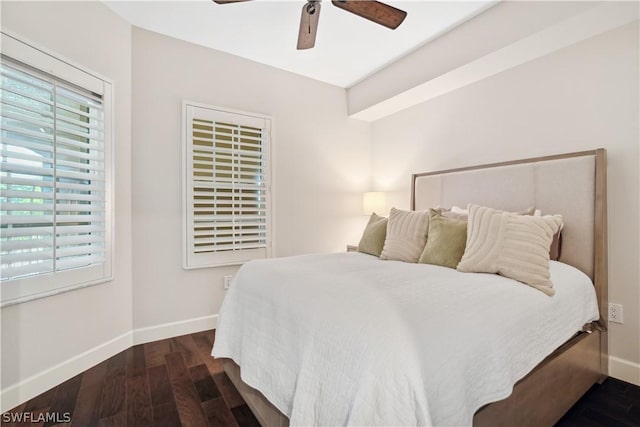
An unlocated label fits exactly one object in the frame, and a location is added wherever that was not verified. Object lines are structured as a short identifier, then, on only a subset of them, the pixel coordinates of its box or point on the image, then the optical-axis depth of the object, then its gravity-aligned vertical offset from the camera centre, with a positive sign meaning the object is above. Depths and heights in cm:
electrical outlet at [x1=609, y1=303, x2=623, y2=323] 194 -66
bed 92 -47
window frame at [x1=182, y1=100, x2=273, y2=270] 269 +11
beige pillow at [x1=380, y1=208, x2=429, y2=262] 214 -19
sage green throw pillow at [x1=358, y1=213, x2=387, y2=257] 244 -22
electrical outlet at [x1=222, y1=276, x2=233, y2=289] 291 -67
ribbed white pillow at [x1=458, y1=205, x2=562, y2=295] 157 -20
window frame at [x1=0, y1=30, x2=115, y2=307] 169 +35
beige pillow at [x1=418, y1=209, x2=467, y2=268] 189 -20
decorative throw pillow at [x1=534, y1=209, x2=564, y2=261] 198 -23
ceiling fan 170 +117
